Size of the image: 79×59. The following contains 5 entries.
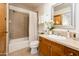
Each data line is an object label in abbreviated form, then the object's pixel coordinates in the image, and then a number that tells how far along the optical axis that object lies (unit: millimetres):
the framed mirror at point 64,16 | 1833
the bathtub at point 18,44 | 1760
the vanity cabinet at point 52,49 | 1588
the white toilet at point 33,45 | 1811
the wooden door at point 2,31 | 1734
